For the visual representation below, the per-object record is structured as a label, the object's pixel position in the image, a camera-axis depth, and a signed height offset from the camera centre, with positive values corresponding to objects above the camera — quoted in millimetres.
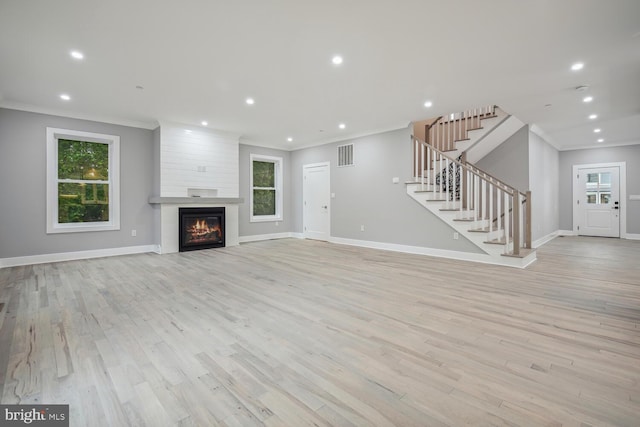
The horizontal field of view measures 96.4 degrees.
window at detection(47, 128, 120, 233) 5043 +638
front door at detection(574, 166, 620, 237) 8016 +339
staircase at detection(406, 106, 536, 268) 4777 +448
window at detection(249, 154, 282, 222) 7910 +741
